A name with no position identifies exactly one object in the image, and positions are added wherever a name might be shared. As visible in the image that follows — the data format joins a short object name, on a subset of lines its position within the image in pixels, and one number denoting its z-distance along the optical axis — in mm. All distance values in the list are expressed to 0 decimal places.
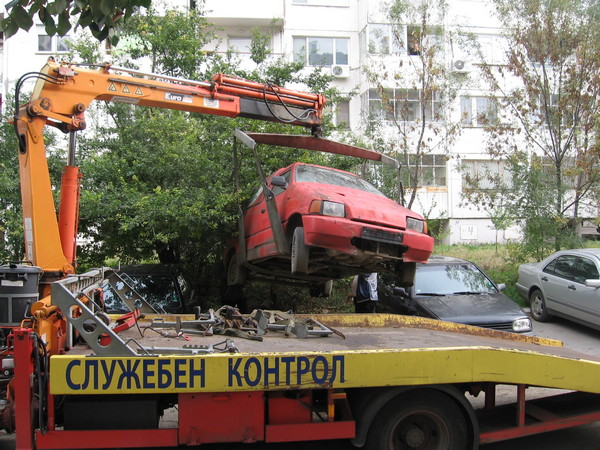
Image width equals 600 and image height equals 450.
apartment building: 22078
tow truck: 3641
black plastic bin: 4113
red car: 5594
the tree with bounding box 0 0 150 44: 4263
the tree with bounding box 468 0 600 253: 12867
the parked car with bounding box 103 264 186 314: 7609
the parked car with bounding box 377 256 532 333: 7434
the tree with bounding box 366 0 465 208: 13539
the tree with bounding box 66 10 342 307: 8328
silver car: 9047
